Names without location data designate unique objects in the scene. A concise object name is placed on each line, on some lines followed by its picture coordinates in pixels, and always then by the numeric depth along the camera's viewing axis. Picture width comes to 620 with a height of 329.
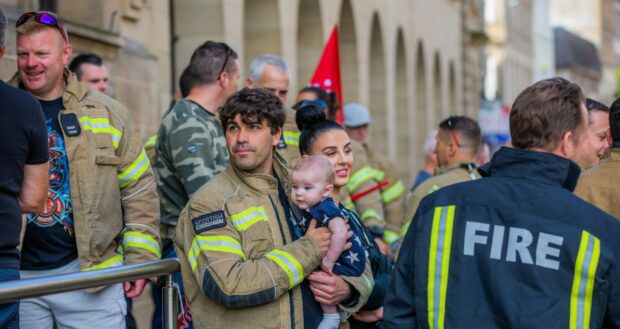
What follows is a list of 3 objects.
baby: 6.60
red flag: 12.09
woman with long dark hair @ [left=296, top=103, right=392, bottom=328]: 7.20
